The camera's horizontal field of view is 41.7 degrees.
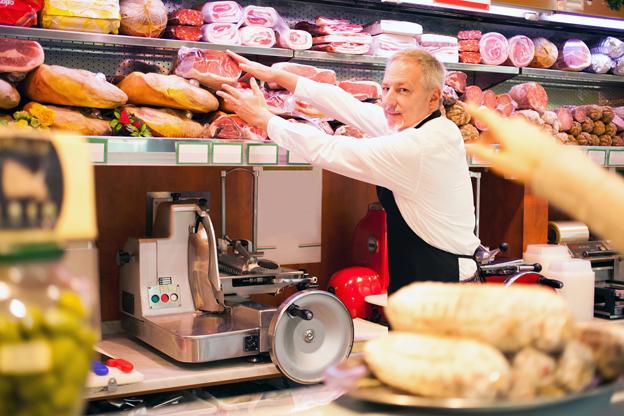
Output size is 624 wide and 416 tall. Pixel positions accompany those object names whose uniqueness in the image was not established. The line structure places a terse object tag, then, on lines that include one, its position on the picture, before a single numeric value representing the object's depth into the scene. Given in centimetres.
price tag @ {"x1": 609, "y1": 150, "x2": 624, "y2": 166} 448
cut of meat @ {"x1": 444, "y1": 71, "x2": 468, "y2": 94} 415
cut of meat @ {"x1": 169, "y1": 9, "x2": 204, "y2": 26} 351
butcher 304
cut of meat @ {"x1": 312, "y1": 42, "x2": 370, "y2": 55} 384
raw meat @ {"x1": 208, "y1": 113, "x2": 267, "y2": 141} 348
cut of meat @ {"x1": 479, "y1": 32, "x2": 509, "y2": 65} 429
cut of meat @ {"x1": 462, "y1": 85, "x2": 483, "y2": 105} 422
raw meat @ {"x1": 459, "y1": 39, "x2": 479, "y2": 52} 427
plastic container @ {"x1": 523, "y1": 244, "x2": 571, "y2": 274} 436
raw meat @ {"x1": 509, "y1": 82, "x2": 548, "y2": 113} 440
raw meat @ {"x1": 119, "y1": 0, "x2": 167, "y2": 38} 338
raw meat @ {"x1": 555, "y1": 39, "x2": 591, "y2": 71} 460
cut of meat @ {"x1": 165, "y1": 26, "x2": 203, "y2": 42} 352
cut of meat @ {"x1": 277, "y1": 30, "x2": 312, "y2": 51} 375
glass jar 90
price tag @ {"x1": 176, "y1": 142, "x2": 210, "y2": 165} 327
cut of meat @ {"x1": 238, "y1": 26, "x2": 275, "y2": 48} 365
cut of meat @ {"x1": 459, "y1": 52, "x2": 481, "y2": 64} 426
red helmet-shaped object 405
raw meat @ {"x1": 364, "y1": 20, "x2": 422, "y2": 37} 398
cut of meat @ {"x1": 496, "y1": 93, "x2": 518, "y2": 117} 434
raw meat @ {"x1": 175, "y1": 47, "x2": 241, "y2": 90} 347
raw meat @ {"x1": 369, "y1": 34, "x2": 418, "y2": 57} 399
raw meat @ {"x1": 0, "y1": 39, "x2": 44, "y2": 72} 312
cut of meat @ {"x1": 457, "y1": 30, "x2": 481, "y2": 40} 427
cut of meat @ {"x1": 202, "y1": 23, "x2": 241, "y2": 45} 358
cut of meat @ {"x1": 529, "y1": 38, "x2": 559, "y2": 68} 449
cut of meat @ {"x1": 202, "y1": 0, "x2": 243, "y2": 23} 358
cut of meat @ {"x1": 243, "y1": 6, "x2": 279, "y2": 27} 367
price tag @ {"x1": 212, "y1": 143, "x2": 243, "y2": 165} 335
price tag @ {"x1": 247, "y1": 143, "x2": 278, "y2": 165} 346
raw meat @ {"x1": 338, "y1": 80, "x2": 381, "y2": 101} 391
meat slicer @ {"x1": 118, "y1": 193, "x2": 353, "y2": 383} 325
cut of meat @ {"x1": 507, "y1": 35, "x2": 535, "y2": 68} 436
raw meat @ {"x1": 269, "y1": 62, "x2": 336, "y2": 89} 375
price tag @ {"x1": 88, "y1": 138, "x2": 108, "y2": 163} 307
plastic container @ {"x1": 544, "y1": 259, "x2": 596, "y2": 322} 427
